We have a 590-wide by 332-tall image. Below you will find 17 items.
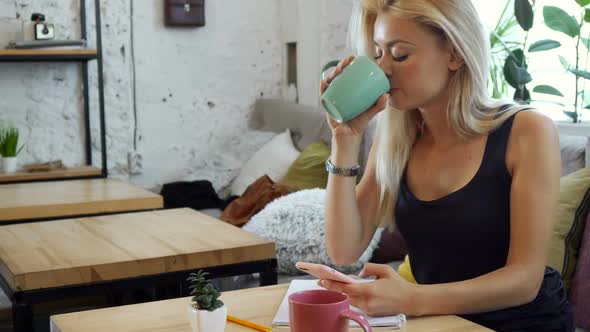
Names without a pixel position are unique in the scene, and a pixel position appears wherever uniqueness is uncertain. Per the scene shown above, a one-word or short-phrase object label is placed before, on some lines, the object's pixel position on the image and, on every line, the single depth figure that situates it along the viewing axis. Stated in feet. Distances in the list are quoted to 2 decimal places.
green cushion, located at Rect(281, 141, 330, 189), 11.14
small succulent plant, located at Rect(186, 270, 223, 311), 3.23
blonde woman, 4.10
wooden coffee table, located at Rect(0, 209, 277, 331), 5.29
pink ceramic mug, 2.89
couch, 7.45
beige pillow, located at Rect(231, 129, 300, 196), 12.27
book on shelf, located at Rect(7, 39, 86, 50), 11.99
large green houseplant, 8.41
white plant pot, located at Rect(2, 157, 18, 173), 12.28
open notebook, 3.52
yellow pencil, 3.48
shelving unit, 12.01
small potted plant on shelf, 12.28
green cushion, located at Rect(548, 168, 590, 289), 6.26
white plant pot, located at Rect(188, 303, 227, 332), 3.22
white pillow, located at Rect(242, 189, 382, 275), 8.12
